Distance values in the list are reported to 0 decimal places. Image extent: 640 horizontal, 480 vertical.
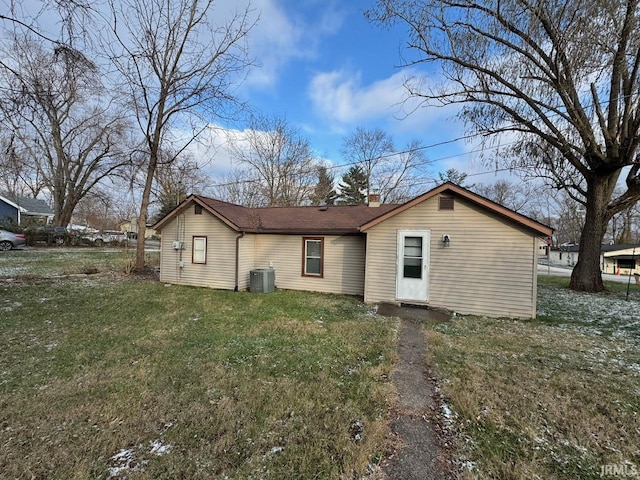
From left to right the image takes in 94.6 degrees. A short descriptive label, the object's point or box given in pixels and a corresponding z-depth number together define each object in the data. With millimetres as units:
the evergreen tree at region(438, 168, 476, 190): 33531
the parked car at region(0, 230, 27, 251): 18570
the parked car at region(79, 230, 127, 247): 24750
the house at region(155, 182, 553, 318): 7453
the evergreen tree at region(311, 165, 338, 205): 29578
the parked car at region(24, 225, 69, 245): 21969
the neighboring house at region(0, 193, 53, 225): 25344
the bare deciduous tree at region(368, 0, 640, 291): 7684
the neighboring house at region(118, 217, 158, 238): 49434
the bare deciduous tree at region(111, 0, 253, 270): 12164
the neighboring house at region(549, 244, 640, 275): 28953
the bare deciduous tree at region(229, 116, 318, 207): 26453
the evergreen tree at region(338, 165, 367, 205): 31188
